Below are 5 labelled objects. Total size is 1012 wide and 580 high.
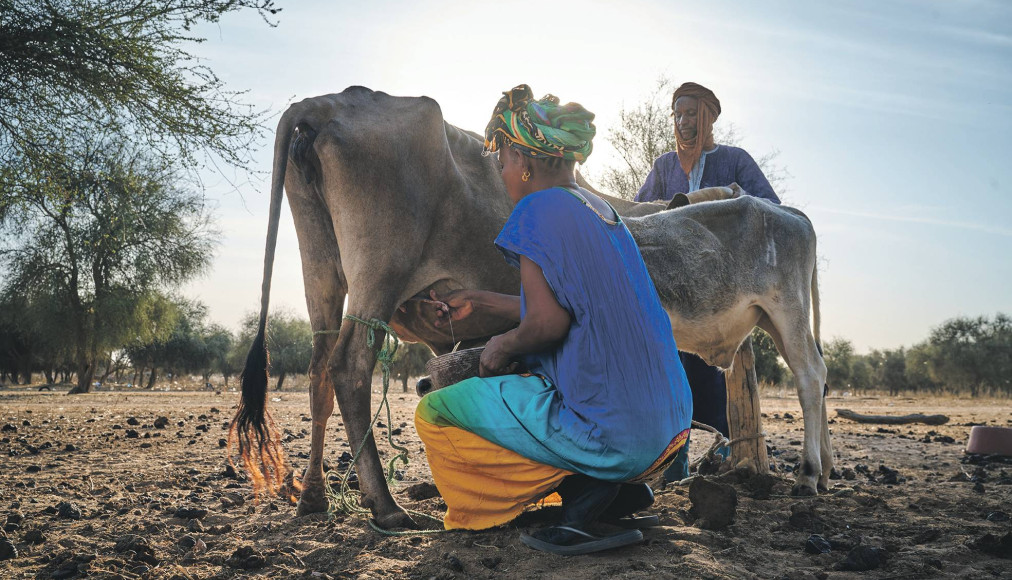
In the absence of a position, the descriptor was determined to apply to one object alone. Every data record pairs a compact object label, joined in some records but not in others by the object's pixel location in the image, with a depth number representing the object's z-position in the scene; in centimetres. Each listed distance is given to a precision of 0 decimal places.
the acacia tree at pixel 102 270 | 2906
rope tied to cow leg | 387
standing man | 639
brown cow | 418
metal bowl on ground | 721
